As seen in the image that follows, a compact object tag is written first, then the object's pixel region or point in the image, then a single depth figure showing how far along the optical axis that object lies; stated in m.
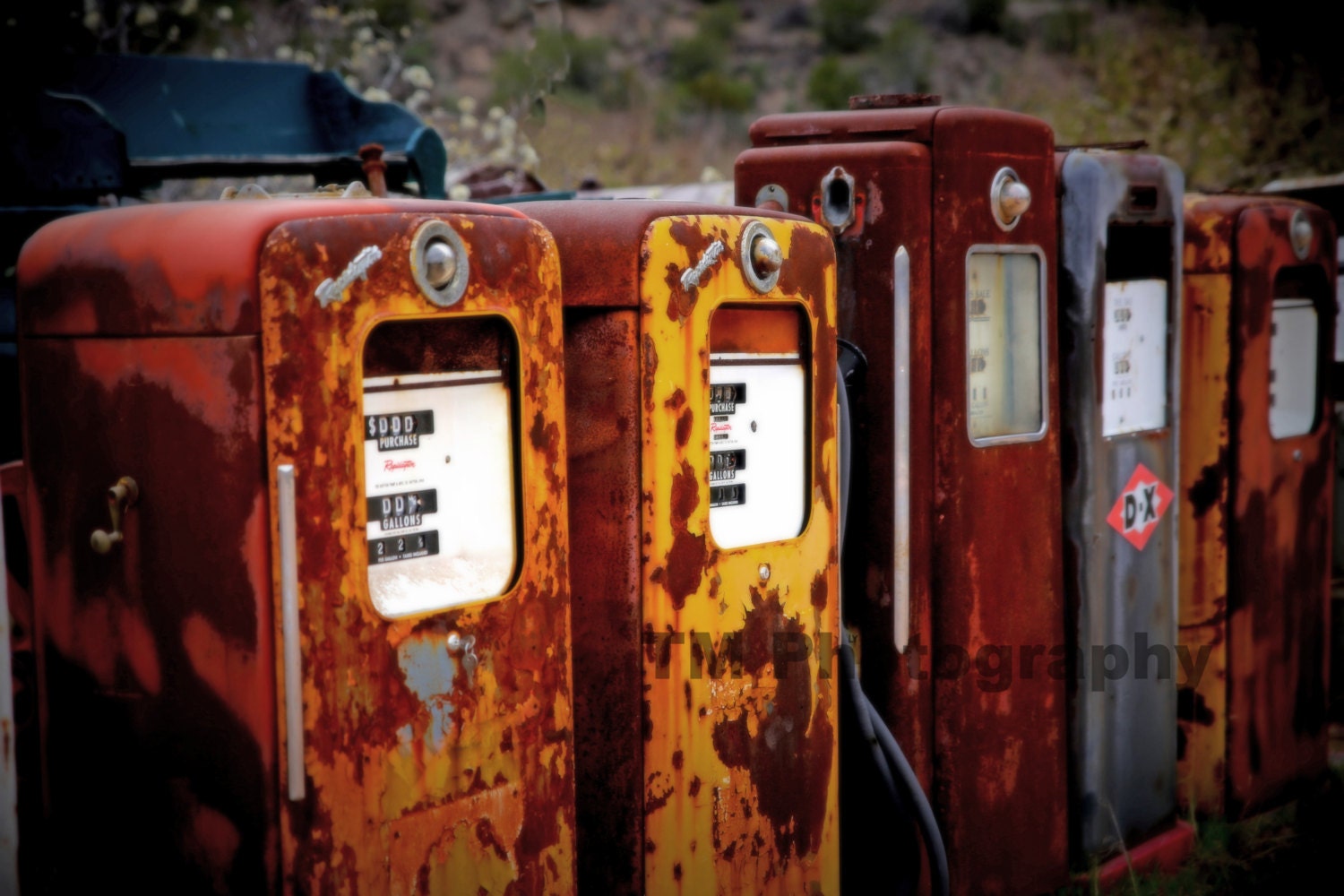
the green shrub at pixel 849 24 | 25.55
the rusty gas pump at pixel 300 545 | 1.94
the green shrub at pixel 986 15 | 25.86
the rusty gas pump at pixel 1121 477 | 3.46
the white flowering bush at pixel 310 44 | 8.34
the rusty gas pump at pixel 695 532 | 2.49
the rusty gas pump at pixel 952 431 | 3.07
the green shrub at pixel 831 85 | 21.81
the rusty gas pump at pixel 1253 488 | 4.00
